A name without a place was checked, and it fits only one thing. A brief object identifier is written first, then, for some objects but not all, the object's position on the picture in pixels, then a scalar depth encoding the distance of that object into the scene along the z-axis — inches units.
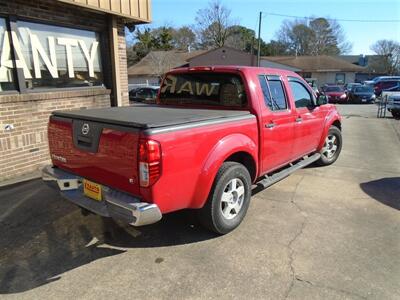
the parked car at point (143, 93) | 837.6
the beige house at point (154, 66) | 1635.1
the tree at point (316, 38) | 2979.8
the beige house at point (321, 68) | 1910.7
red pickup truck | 117.0
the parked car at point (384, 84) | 1389.6
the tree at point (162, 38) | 2226.9
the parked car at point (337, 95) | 1087.4
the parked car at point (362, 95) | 1056.8
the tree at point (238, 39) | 2513.5
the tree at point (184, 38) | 2541.8
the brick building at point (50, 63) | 228.4
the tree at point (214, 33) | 2507.4
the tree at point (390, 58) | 2915.8
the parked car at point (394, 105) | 628.7
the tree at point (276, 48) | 3053.6
